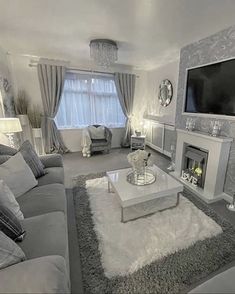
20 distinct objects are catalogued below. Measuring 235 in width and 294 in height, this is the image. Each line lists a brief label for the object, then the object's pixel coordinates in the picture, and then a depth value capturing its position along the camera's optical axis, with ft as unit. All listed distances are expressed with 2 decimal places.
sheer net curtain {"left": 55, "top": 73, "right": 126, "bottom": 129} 13.78
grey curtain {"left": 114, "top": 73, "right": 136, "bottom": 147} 14.65
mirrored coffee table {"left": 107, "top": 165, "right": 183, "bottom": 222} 5.76
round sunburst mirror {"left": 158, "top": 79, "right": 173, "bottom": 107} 13.02
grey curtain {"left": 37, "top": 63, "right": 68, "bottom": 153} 12.42
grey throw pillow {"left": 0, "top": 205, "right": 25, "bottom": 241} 3.36
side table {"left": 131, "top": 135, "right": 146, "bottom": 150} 14.83
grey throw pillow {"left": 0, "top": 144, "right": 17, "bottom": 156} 6.59
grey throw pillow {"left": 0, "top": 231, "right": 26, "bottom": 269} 2.64
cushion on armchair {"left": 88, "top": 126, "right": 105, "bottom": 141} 13.98
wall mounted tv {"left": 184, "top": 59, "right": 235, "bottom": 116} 7.12
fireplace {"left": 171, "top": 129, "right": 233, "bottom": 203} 7.17
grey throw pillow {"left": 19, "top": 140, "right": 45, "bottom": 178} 6.49
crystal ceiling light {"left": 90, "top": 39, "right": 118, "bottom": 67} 8.34
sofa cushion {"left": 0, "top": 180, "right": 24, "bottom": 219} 4.03
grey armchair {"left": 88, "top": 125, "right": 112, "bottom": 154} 13.46
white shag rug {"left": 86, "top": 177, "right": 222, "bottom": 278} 4.57
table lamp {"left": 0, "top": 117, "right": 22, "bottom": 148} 8.00
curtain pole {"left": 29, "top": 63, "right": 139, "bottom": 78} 12.20
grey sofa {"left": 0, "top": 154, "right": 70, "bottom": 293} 2.42
